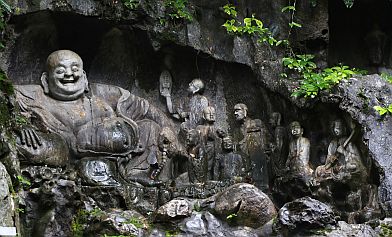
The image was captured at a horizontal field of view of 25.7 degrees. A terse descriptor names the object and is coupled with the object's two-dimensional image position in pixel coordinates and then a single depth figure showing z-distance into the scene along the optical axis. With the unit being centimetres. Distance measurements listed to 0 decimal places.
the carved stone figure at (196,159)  1062
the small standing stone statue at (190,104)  1120
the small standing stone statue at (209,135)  1084
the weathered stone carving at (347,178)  992
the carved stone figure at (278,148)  1084
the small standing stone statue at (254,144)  1091
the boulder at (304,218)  887
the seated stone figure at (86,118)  1034
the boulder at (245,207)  908
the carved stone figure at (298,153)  1048
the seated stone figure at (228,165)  1070
